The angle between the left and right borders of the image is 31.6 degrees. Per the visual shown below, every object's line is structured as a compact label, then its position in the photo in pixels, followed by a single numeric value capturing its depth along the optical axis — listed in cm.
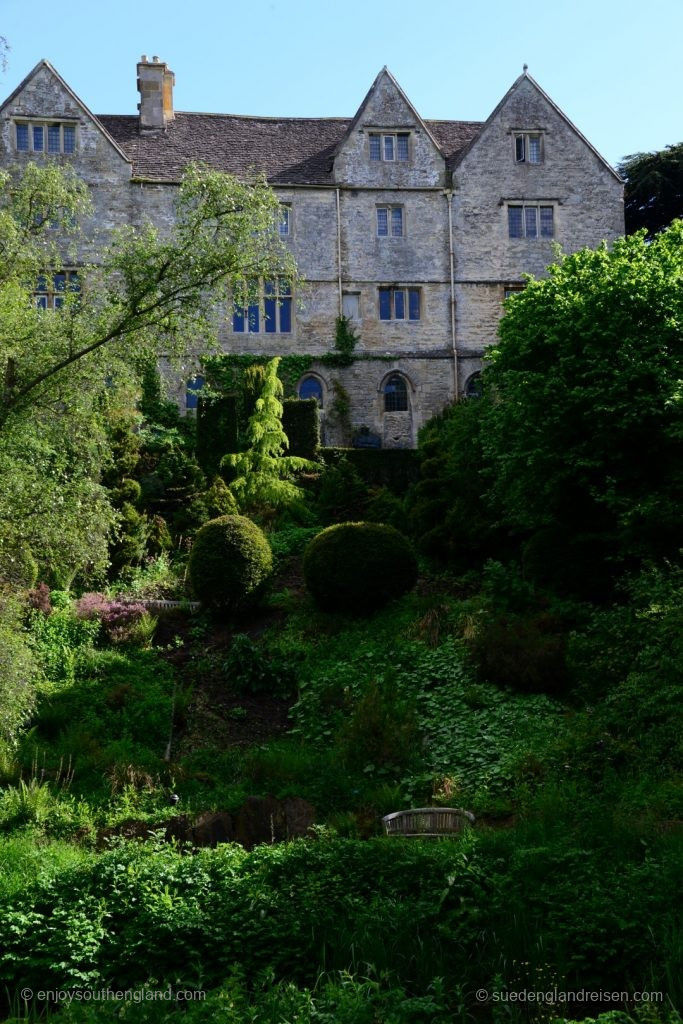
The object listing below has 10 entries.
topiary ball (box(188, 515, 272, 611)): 2306
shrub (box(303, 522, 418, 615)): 2230
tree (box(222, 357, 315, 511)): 2884
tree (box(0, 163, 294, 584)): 1847
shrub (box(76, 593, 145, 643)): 2205
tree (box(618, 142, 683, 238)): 4562
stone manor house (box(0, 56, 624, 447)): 3869
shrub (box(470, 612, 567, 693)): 1886
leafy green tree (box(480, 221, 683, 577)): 2050
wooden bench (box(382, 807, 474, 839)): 1475
